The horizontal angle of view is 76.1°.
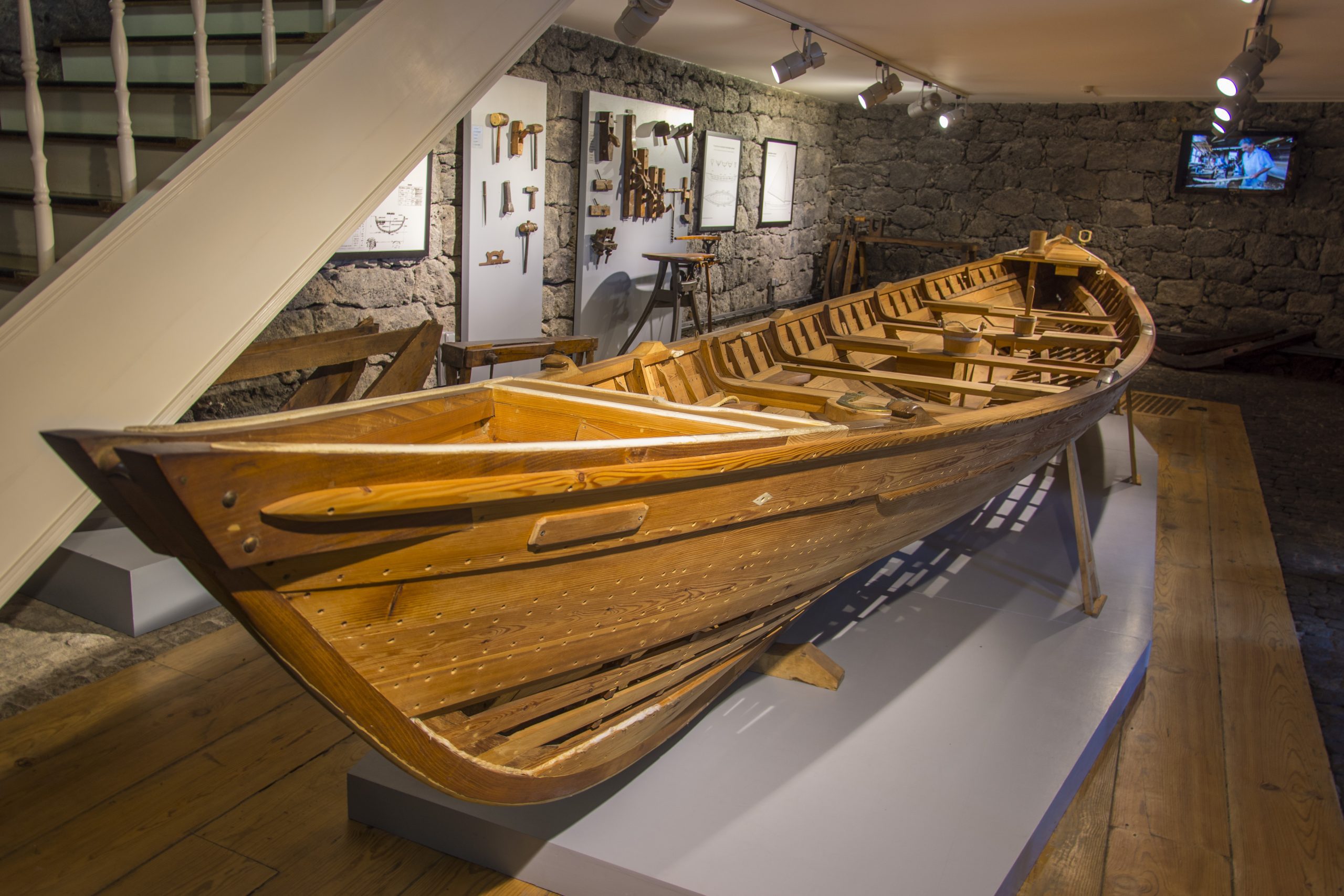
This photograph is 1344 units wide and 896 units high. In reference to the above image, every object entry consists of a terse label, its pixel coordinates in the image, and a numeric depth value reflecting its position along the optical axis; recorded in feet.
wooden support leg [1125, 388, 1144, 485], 17.16
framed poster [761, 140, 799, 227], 35.14
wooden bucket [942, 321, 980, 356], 13.19
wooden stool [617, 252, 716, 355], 25.12
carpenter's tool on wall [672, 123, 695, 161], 27.76
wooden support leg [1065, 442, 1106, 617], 11.38
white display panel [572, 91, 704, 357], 23.91
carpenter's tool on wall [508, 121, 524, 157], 20.61
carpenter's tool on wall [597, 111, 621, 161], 23.63
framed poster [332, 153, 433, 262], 17.60
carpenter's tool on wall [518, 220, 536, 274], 21.63
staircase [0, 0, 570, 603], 6.60
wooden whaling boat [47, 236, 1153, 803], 4.17
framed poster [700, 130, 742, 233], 30.35
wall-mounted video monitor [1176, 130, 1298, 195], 33.62
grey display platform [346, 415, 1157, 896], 6.93
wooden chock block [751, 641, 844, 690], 9.29
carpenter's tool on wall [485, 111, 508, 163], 19.77
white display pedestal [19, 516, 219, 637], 10.75
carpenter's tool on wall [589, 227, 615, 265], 24.48
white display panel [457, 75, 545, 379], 19.76
